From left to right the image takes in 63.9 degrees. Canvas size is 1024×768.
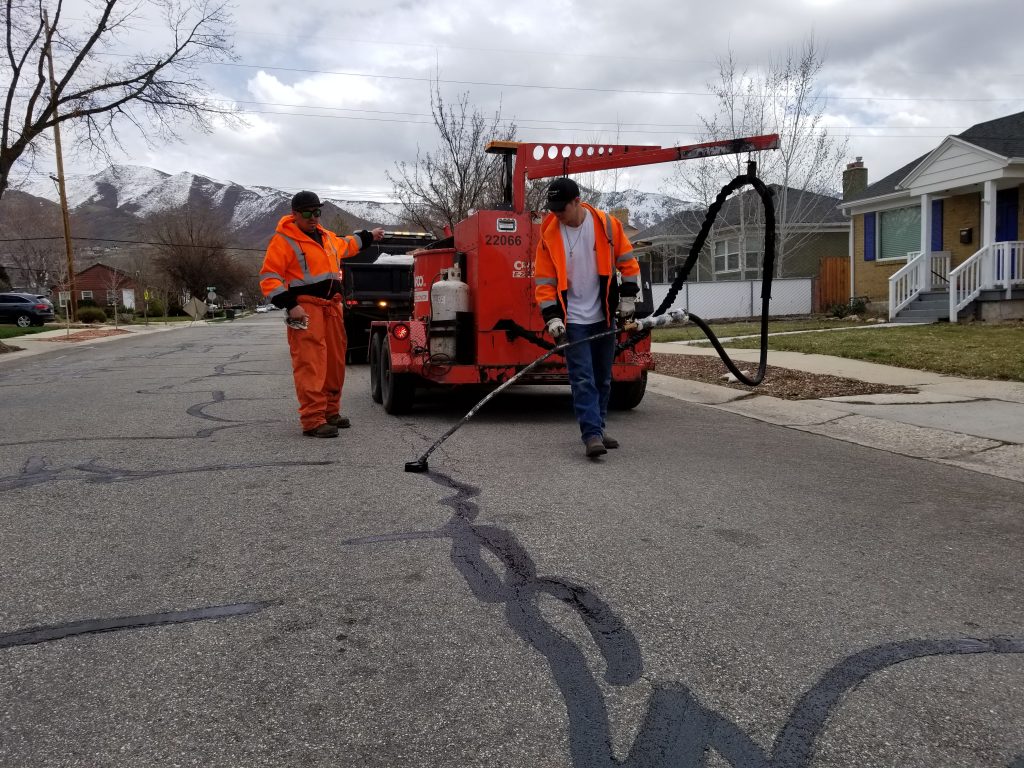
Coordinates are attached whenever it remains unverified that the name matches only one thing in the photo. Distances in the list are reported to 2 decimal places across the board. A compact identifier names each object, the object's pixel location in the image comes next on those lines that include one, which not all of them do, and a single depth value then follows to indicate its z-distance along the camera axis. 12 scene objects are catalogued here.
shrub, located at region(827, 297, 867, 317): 22.75
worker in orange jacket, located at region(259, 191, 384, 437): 6.91
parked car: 39.72
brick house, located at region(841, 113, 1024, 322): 17.80
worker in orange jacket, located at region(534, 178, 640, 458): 6.09
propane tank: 7.82
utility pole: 34.03
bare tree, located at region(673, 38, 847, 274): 23.44
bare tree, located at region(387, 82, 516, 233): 21.20
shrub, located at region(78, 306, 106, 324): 45.54
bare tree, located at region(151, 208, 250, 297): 75.56
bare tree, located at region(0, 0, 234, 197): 20.97
